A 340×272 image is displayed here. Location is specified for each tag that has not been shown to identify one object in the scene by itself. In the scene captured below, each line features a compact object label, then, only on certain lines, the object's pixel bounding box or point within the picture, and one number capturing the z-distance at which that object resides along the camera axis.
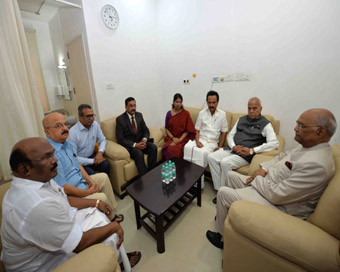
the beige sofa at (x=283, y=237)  0.77
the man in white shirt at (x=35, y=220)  0.75
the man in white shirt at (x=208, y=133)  2.29
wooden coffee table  1.38
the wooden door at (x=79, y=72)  2.59
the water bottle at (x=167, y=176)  1.66
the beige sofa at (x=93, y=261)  0.73
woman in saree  2.49
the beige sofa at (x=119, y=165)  2.07
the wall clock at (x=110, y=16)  2.43
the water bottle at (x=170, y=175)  1.69
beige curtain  1.78
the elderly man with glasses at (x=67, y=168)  1.38
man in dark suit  2.22
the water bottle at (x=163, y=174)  1.68
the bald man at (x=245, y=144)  1.96
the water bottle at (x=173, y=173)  1.73
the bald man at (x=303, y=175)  1.00
